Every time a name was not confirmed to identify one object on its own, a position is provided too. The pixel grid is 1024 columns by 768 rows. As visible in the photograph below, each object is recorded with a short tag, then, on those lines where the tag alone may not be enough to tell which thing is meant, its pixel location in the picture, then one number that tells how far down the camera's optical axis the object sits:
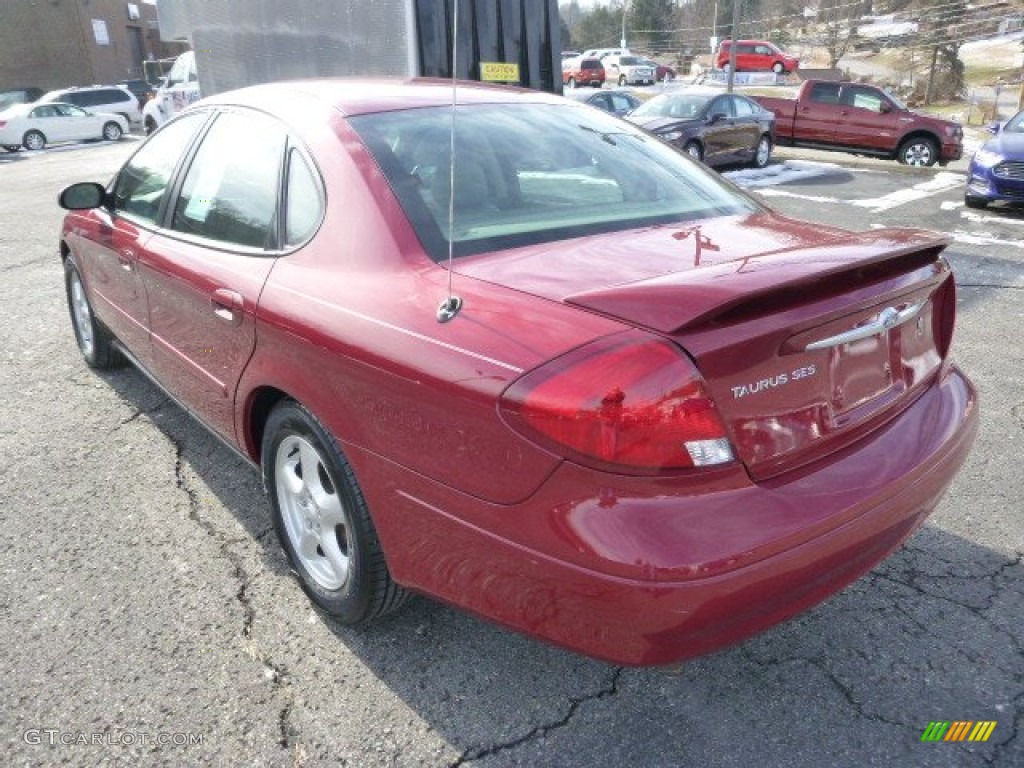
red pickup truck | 15.84
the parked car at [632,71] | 46.84
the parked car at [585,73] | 44.19
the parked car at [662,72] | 49.25
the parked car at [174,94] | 17.53
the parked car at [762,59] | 44.03
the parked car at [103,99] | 27.00
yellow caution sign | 7.22
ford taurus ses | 1.71
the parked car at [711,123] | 13.57
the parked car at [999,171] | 9.83
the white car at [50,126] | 23.28
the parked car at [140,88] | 34.50
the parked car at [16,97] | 29.47
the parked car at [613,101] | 18.75
